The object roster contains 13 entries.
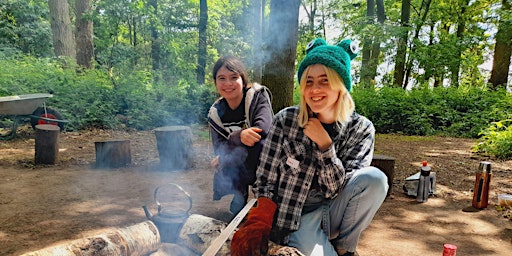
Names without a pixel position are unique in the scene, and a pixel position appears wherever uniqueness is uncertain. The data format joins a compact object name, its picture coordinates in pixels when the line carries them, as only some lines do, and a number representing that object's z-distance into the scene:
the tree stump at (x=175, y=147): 4.62
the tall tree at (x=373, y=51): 10.80
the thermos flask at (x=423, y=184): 3.62
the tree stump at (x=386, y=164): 3.61
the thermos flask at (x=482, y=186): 3.32
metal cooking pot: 2.19
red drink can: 1.60
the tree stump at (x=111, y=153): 4.62
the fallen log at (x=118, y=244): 1.72
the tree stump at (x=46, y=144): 4.59
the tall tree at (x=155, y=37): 11.59
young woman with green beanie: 1.79
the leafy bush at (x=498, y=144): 5.68
